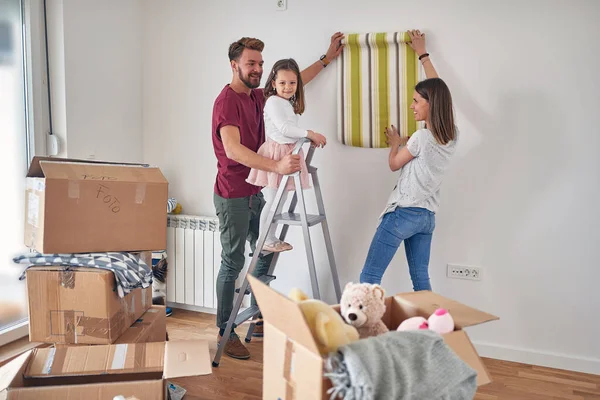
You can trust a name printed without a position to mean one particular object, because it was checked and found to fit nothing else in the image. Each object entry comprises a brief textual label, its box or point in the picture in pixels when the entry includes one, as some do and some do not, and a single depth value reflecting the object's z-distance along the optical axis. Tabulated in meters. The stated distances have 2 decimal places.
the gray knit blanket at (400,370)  1.11
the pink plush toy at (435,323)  1.36
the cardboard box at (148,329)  2.09
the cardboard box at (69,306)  1.96
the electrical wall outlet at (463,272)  2.74
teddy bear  1.41
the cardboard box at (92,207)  1.92
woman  2.32
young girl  2.46
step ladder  2.42
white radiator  3.19
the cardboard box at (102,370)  1.76
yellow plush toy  1.19
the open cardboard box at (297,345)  1.15
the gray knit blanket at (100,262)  1.97
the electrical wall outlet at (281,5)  2.96
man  2.51
